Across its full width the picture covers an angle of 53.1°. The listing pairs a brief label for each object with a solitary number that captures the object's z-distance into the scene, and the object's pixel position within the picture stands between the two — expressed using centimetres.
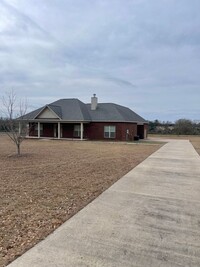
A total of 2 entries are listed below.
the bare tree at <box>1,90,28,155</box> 1083
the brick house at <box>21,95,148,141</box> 2343
